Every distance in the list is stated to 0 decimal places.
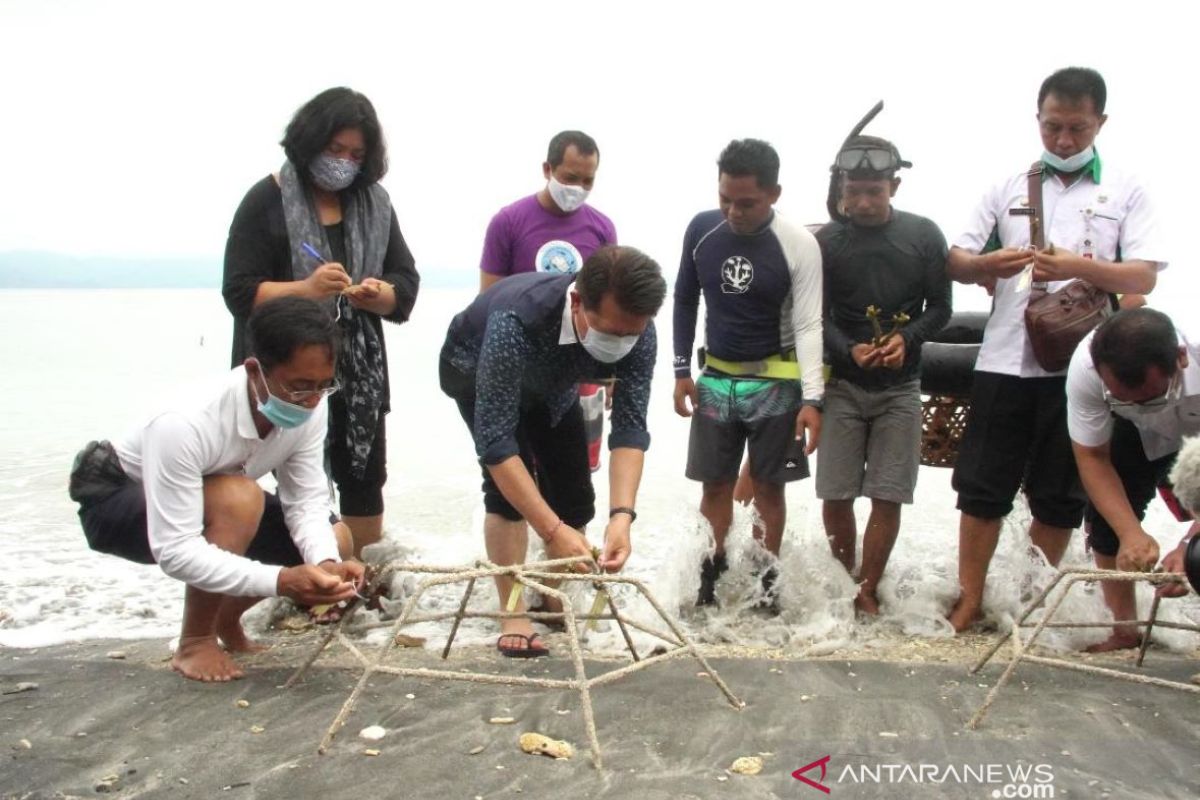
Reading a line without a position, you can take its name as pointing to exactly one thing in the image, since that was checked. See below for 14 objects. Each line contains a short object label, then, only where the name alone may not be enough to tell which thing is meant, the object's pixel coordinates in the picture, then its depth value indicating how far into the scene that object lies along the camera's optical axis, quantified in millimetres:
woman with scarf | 3994
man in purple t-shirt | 4605
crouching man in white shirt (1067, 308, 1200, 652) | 3402
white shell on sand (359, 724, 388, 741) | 3029
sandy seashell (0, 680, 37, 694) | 3470
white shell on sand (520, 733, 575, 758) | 2926
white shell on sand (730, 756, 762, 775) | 2834
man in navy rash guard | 4320
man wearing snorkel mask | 4305
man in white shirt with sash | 4090
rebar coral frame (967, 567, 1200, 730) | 3119
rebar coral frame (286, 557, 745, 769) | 2900
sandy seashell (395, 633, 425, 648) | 4203
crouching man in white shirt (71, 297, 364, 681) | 3250
